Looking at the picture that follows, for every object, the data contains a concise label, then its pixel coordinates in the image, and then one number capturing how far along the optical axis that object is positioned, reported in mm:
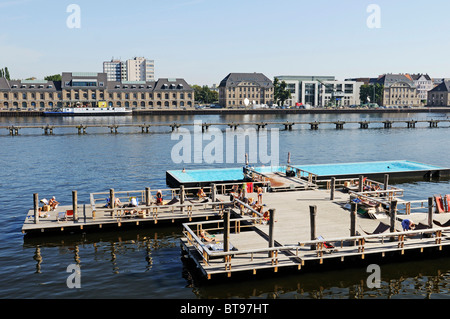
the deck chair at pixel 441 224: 26188
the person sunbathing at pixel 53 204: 31197
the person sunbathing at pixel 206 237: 24008
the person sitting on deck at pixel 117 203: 30959
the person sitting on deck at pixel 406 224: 24703
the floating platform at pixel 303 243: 21375
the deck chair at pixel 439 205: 29414
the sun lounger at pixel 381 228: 24375
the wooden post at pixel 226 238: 21328
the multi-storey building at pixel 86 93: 180375
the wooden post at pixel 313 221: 22328
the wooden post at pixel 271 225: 22047
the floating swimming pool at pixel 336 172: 44369
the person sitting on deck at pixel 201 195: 34031
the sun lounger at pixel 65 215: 29172
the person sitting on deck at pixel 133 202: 30438
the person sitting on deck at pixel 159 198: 31719
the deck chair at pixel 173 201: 32281
